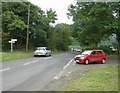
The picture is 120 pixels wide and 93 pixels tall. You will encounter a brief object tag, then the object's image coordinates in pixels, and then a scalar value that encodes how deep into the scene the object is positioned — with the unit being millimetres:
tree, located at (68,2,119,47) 32219
